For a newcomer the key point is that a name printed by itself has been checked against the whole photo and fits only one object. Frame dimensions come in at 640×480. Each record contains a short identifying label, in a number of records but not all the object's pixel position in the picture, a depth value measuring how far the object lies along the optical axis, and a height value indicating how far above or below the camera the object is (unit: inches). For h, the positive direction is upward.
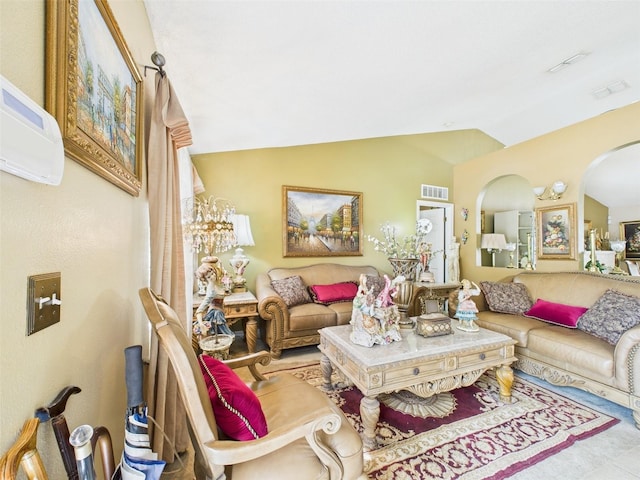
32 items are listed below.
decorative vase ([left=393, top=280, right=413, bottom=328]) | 92.7 -19.5
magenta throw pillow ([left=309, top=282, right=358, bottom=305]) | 136.7 -26.7
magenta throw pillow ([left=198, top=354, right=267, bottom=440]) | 38.4 -25.3
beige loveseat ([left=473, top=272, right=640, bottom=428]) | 74.3 -33.0
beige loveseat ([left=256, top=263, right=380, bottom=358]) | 117.8 -35.3
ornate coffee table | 65.4 -33.8
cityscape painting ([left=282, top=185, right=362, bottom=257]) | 159.3 +13.1
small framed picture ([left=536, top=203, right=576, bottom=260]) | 135.0 +5.9
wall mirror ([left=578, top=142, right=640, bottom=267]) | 180.4 +39.6
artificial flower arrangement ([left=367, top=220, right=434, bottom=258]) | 96.3 -2.1
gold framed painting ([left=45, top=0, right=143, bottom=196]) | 27.2 +20.1
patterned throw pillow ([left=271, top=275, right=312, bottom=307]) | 129.1 -24.2
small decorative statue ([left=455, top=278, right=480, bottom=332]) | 89.9 -23.2
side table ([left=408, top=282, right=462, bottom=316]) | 148.4 -29.3
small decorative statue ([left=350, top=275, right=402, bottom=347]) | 77.3 -23.2
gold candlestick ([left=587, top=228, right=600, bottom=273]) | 134.5 -9.5
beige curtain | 50.6 +0.8
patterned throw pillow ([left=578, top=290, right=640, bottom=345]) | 82.7 -24.5
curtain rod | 52.3 +36.9
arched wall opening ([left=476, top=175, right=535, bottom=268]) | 200.1 +16.5
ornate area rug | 59.9 -51.0
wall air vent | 199.5 +39.4
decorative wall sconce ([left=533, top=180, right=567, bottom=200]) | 138.0 +28.8
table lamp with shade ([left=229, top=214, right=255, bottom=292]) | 135.3 -3.4
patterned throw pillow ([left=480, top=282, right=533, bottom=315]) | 117.8 -25.3
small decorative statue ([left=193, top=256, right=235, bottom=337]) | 81.4 -23.2
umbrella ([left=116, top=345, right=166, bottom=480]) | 28.6 -22.5
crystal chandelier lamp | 102.7 +5.0
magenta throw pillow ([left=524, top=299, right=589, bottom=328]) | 98.9 -27.9
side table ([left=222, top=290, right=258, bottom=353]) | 116.4 -31.4
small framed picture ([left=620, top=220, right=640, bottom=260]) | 210.1 +4.2
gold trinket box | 83.8 -26.8
